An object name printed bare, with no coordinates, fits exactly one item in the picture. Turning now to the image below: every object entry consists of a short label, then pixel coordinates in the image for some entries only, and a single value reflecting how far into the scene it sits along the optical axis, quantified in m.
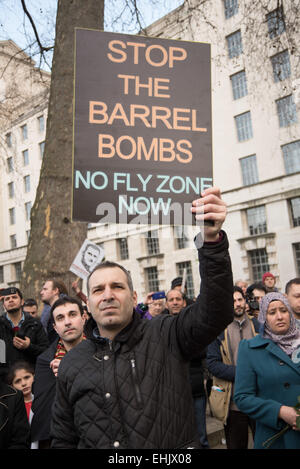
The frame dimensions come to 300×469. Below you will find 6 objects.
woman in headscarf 2.63
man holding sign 1.72
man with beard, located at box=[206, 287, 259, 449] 4.11
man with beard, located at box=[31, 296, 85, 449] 3.07
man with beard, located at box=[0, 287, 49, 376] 3.94
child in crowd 3.55
